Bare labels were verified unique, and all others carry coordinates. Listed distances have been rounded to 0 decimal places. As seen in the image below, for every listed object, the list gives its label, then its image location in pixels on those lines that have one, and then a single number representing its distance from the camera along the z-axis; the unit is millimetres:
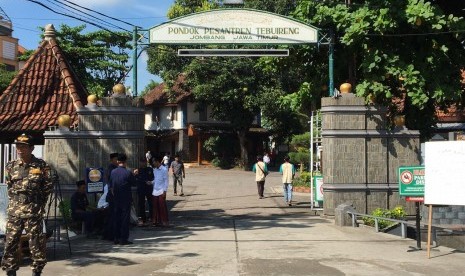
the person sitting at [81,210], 10852
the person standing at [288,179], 17234
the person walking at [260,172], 19062
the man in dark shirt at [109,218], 10547
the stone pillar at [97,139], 12953
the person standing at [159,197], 12485
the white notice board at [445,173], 8875
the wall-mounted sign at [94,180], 11820
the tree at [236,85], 35469
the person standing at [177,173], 21141
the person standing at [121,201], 10133
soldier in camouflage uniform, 6797
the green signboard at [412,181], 9641
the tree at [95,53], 36188
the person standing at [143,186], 12711
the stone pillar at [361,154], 13375
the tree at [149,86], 65344
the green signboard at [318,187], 14582
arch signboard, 13984
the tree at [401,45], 12828
